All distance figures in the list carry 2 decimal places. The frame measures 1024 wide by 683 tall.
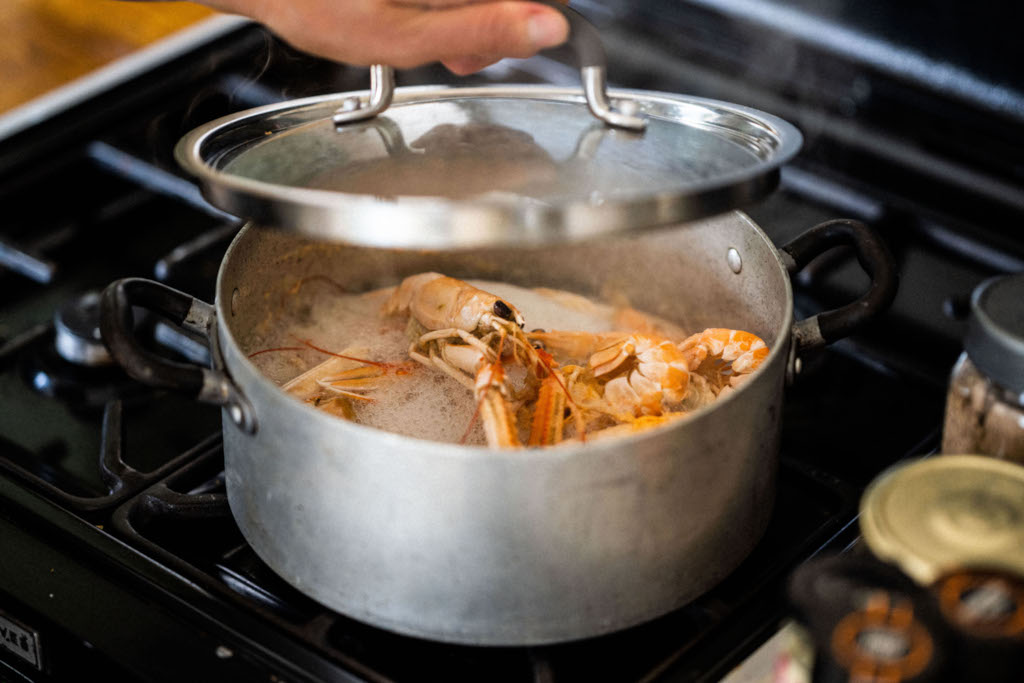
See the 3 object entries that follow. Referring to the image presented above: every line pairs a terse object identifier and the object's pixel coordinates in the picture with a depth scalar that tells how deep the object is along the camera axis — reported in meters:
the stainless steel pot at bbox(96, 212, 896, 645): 0.65
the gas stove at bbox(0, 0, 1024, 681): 0.78
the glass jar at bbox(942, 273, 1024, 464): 0.65
